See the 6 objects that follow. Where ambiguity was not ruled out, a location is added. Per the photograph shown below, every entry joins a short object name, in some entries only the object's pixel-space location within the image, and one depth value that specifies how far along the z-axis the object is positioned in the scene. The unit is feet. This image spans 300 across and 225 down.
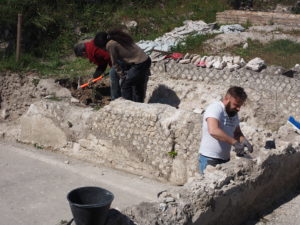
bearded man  13.76
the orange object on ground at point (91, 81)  26.25
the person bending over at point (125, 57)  23.18
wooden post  33.32
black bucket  10.46
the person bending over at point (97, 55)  24.39
